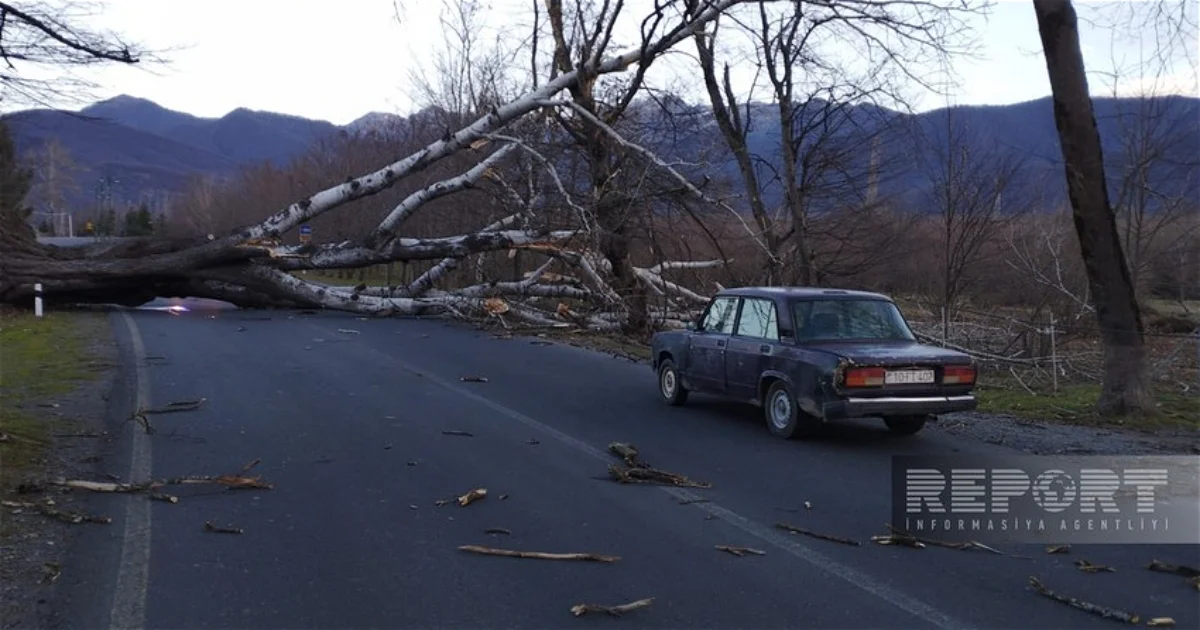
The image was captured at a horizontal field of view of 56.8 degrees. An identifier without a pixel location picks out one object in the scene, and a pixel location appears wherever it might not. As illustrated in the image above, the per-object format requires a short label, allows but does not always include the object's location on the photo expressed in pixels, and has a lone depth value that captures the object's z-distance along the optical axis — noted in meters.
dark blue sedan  10.20
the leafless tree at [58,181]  64.25
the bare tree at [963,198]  23.88
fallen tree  23.89
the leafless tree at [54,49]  9.20
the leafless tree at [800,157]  24.73
